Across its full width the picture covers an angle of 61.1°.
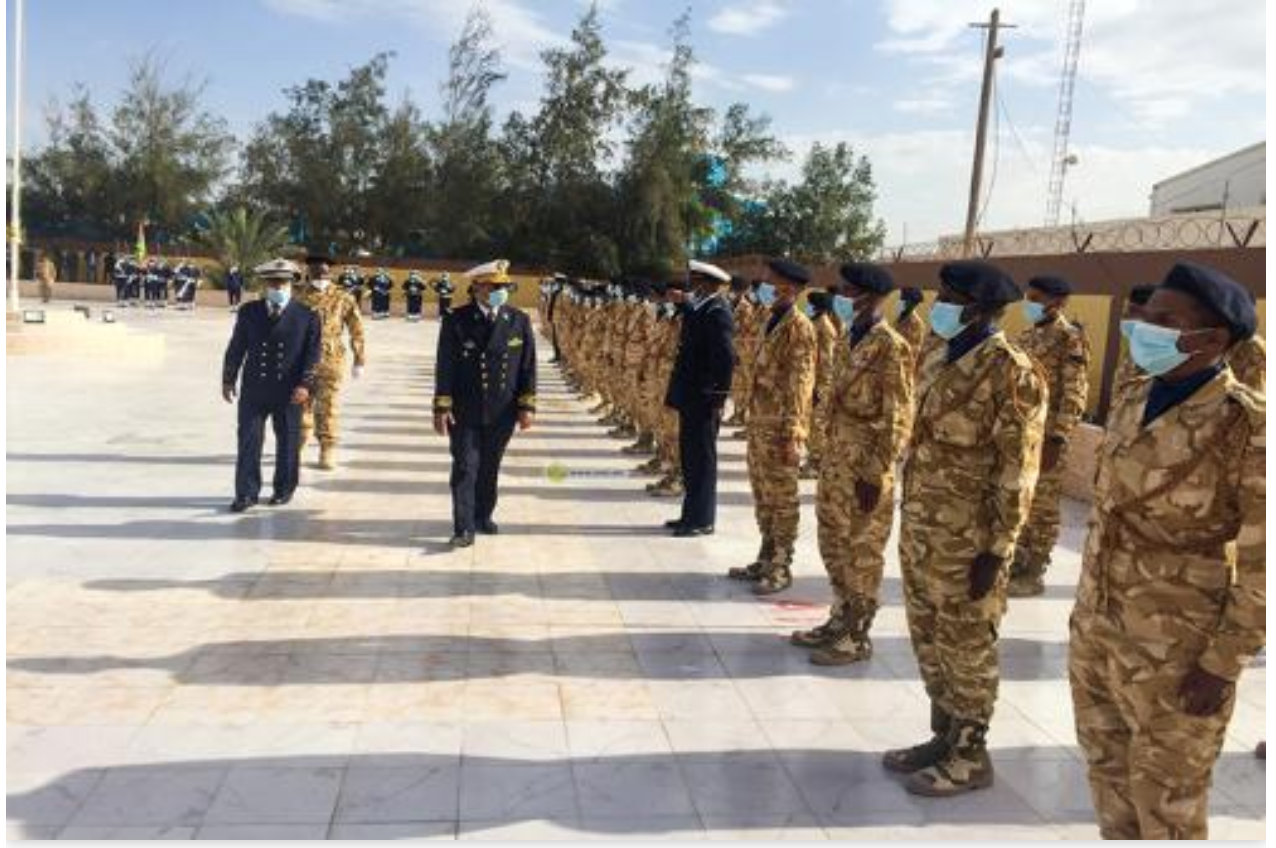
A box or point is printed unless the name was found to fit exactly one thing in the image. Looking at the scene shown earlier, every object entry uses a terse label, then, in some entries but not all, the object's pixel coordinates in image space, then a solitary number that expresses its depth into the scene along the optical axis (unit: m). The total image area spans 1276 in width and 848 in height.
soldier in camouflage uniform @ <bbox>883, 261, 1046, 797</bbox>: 3.52
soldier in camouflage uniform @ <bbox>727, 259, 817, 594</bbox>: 5.64
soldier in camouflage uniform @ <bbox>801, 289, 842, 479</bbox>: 8.66
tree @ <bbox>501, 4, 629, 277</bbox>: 45.16
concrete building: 28.61
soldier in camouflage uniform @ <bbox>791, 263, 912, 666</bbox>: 4.52
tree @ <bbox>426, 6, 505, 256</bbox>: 46.75
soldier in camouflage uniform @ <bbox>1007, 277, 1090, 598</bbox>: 5.89
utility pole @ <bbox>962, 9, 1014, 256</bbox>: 20.64
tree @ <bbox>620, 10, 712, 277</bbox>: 43.97
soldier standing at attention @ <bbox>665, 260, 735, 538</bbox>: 6.74
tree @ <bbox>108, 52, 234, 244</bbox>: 47.19
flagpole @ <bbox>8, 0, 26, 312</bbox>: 17.06
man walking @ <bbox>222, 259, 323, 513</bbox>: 7.23
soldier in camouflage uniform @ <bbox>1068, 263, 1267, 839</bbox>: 2.45
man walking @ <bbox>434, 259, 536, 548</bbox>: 6.56
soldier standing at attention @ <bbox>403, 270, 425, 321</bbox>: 33.97
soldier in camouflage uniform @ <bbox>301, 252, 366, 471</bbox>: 8.48
